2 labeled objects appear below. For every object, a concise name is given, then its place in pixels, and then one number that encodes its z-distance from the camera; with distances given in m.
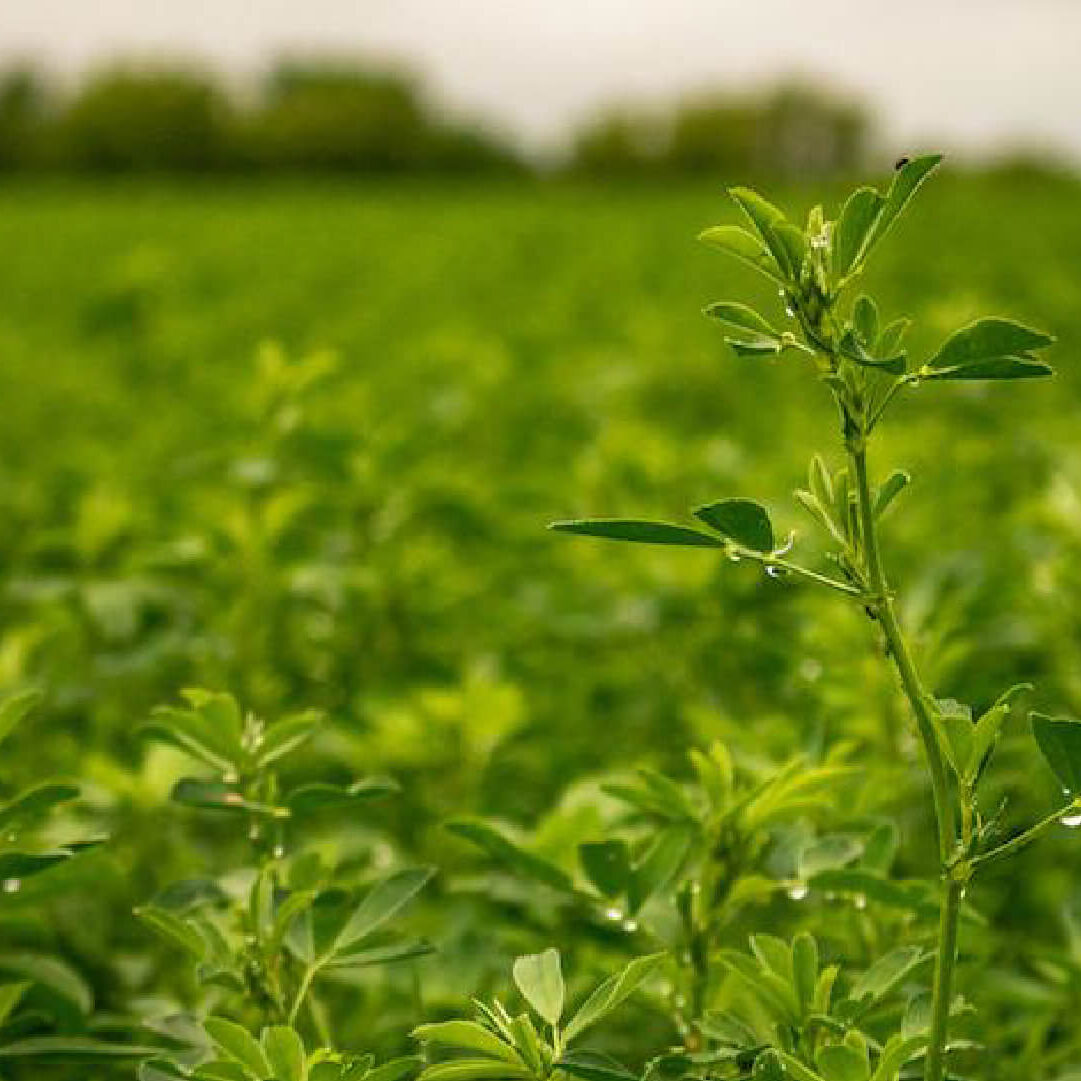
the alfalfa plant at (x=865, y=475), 1.02
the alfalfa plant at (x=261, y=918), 1.13
